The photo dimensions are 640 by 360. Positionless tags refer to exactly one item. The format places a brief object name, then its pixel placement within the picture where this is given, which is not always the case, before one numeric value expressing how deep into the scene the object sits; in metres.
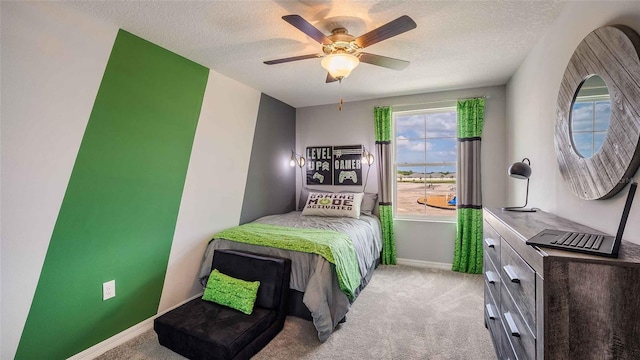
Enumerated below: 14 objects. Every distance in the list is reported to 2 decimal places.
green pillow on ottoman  2.17
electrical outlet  2.07
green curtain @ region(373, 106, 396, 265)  3.83
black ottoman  1.84
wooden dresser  0.92
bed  2.18
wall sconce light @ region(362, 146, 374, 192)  4.00
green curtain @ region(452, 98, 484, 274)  3.41
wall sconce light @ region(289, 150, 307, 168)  4.34
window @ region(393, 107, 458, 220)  3.75
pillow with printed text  3.61
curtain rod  3.42
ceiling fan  1.66
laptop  0.95
